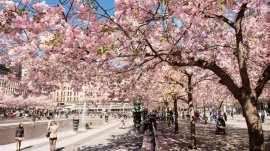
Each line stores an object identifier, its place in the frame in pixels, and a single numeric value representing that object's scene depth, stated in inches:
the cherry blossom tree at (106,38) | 170.6
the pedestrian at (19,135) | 405.2
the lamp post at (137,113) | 721.5
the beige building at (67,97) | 3772.3
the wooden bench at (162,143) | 383.3
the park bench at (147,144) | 363.5
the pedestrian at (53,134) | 384.4
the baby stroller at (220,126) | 592.1
